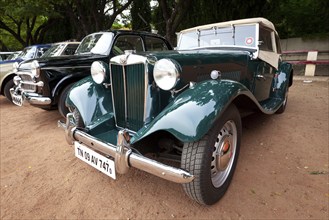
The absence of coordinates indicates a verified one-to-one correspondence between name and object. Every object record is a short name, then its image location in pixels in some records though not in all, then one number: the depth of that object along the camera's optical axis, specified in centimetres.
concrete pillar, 881
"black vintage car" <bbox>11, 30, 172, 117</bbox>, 430
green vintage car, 182
